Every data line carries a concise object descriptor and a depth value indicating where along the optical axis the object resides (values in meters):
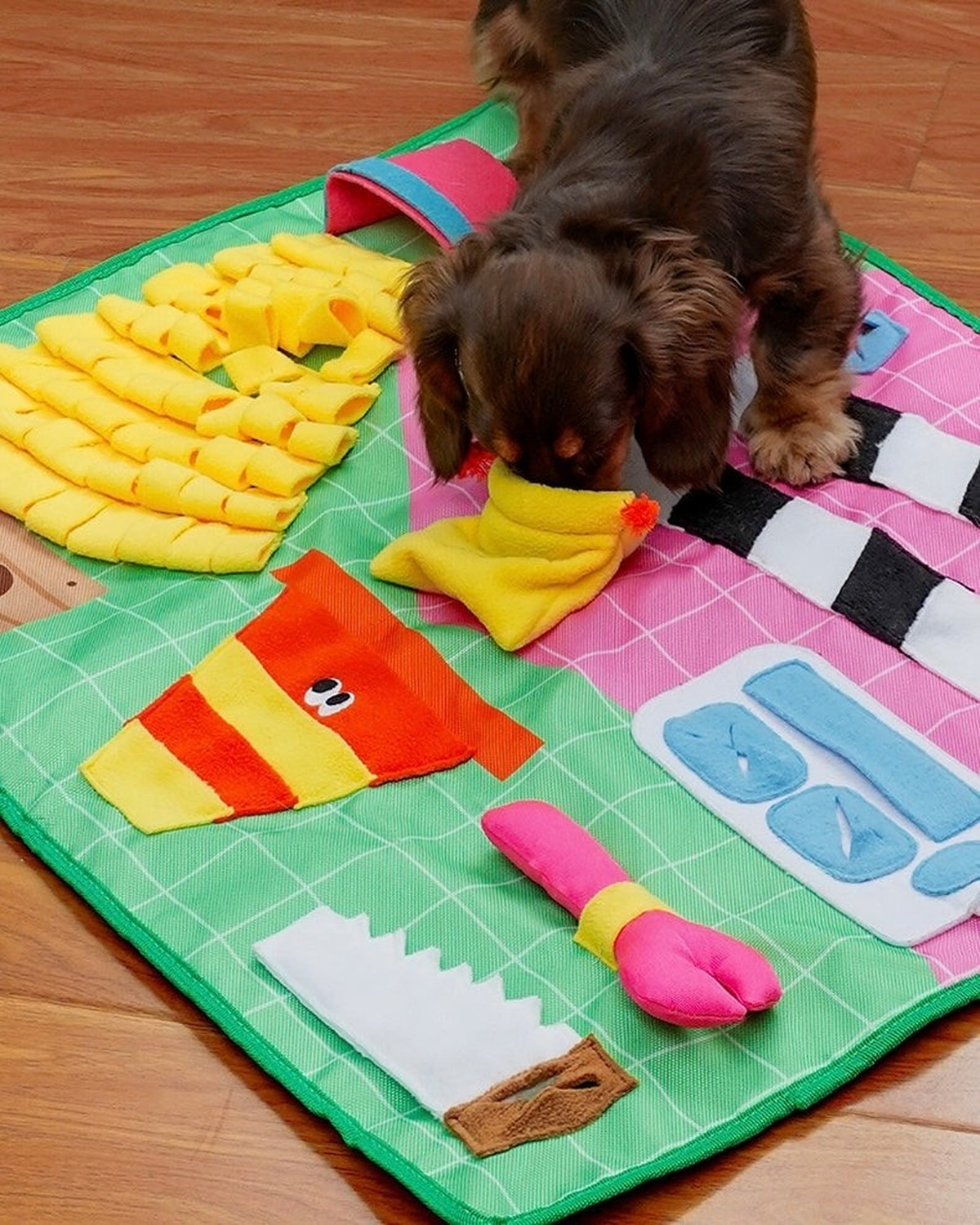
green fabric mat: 1.60
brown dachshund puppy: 1.76
